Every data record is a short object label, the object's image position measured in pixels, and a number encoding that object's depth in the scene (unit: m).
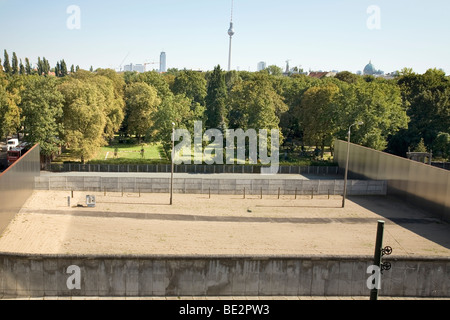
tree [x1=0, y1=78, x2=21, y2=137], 52.97
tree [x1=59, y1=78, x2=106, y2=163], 45.66
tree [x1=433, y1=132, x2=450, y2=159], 52.91
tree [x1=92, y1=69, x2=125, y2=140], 56.72
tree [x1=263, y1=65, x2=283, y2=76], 155.38
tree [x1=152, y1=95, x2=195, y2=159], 49.12
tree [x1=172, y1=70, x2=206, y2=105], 99.07
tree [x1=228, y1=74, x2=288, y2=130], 49.50
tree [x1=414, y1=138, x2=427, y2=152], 52.28
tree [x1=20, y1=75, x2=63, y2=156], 44.22
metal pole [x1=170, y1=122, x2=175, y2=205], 32.67
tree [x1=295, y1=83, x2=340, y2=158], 53.33
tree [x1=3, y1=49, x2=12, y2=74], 111.13
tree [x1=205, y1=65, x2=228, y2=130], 69.81
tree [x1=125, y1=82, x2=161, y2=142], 63.72
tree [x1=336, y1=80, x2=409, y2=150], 48.84
